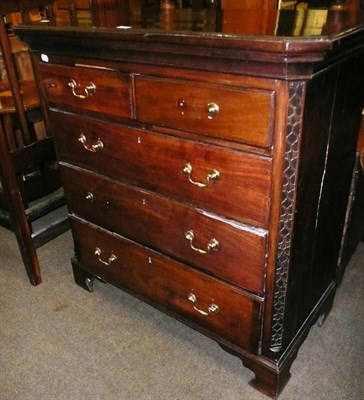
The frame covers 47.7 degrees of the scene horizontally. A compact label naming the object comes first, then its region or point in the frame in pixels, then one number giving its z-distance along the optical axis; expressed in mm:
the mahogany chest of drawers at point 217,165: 928
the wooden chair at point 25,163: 1576
